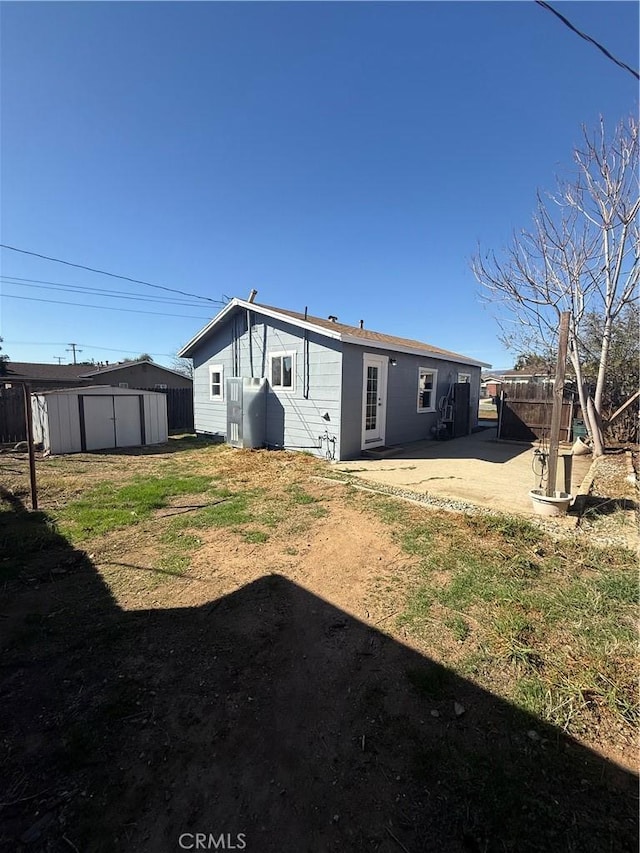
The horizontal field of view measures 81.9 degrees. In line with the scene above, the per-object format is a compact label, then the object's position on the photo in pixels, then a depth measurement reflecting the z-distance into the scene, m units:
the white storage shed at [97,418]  10.23
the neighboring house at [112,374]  21.56
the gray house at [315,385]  8.99
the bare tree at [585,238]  7.71
